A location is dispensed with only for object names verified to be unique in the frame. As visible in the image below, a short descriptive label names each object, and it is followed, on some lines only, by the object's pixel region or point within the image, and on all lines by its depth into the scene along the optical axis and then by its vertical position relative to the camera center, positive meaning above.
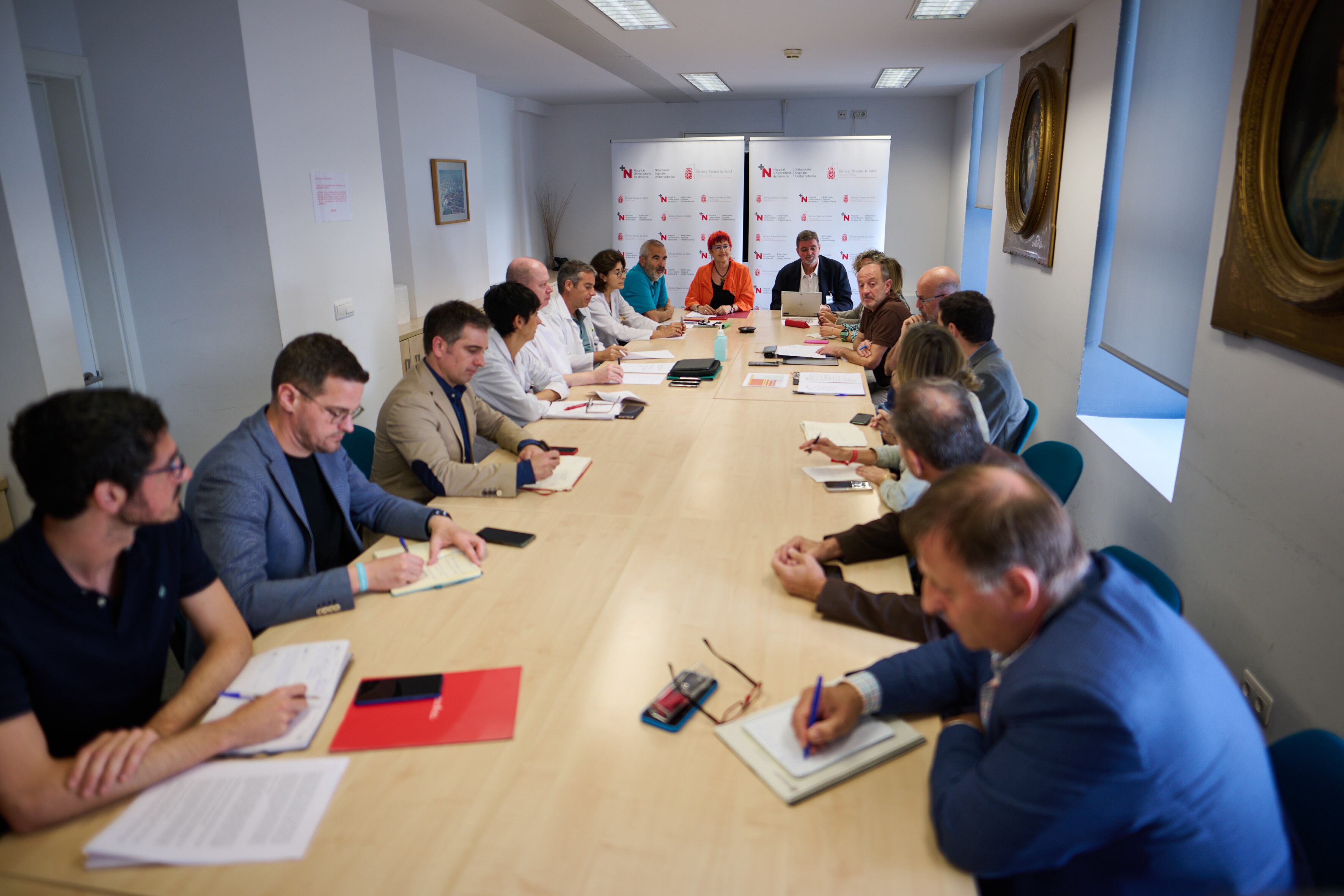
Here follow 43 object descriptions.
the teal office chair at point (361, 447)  3.20 -0.83
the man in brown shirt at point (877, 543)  1.92 -0.85
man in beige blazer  2.85 -0.72
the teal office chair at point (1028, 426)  3.66 -0.91
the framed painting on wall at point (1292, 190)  2.17 +0.07
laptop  6.56 -0.63
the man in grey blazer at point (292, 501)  2.02 -0.69
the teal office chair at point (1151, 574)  1.82 -0.83
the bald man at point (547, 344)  4.49 -0.63
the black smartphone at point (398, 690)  1.67 -0.92
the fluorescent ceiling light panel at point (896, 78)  7.75 +1.41
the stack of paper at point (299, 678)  1.56 -0.91
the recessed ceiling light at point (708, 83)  7.88 +1.42
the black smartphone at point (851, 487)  2.87 -0.90
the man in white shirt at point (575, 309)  5.15 -0.50
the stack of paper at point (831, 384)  4.36 -0.86
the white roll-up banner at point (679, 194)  9.48 +0.38
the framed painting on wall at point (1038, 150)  5.18 +0.47
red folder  1.56 -0.94
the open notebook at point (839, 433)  3.39 -0.87
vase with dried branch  10.73 +0.27
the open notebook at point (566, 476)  2.89 -0.88
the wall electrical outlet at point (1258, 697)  2.42 -1.41
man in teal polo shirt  6.87 -0.45
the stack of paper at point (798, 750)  1.44 -0.95
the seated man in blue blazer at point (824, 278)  7.06 -0.46
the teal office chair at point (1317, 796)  1.27 -0.92
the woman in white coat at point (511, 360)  3.73 -0.60
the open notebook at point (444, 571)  2.16 -0.91
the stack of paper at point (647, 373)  4.64 -0.83
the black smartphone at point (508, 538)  2.42 -0.90
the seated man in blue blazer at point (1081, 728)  1.07 -0.66
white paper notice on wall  4.60 +0.21
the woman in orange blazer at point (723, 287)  7.34 -0.54
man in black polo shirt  1.36 -0.71
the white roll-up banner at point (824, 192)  9.27 +0.36
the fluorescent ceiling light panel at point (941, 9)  4.66 +1.22
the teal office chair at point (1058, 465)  2.92 -0.89
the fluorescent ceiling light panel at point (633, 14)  4.71 +1.26
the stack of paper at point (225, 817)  1.28 -0.94
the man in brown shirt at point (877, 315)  5.24 -0.59
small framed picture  7.15 +0.35
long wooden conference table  1.25 -0.95
